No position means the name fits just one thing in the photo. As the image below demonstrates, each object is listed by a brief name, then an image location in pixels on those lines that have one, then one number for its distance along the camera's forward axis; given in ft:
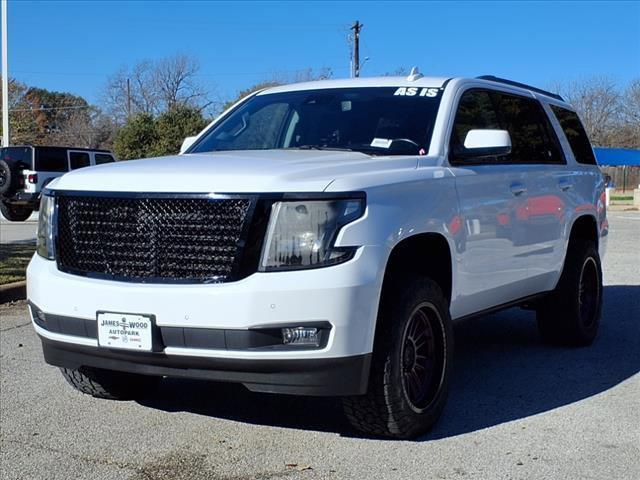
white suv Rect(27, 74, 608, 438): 12.17
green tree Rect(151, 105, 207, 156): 121.08
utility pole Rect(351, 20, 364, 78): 145.38
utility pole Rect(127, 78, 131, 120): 205.32
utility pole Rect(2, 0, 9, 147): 96.63
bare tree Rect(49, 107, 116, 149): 220.43
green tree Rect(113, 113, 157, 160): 123.65
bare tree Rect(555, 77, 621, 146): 209.67
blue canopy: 155.33
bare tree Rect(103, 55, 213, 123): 190.39
